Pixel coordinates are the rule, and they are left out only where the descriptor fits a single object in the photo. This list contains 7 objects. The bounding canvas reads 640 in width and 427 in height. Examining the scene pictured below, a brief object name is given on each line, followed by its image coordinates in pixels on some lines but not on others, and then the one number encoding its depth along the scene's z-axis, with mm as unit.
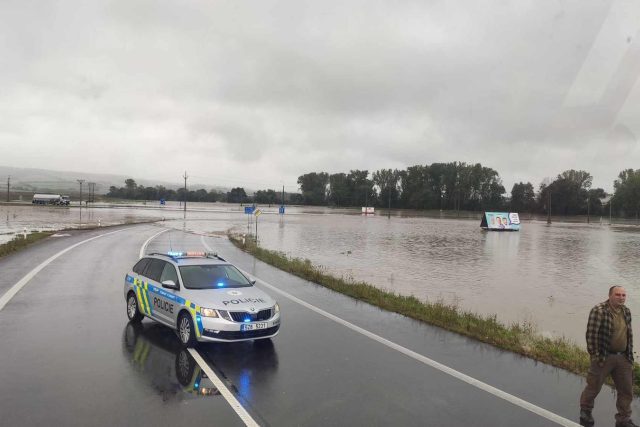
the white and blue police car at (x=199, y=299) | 8508
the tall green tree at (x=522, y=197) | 164750
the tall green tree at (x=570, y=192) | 148250
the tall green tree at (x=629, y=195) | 132000
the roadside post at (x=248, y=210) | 39881
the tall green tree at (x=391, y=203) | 198500
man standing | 6191
